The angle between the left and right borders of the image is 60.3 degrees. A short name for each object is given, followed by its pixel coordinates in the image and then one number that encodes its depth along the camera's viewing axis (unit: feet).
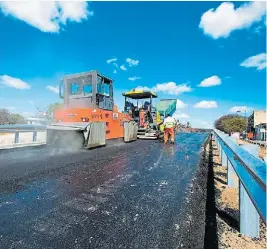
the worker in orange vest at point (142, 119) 47.47
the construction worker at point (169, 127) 38.68
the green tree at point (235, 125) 159.65
